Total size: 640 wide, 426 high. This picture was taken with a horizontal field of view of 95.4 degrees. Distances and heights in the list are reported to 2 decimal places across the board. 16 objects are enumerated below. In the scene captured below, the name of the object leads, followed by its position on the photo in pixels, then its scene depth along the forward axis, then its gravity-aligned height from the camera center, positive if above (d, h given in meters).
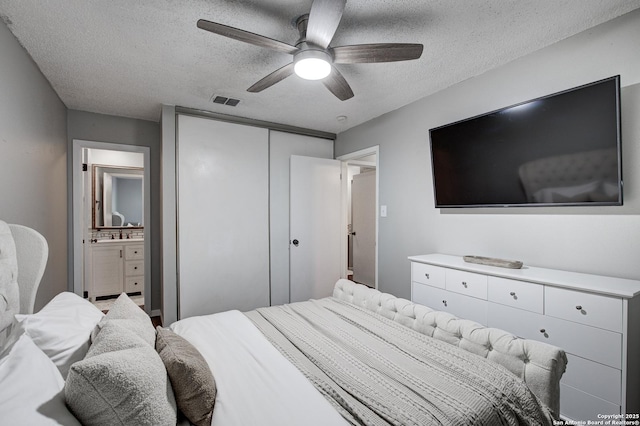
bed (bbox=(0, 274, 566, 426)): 0.83 -0.69
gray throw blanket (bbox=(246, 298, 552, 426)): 1.06 -0.71
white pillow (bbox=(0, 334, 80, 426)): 0.70 -0.48
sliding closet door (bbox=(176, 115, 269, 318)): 3.21 -0.03
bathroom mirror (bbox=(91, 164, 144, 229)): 4.55 +0.29
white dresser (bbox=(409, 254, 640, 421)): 1.50 -0.65
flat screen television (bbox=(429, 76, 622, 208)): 1.73 +0.42
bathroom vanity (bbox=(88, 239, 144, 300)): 4.30 -0.80
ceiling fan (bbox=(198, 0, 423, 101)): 1.48 +0.98
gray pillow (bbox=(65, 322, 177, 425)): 0.81 -0.51
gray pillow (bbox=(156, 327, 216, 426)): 1.03 -0.63
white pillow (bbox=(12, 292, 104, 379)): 1.09 -0.48
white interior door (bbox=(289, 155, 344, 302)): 3.84 -0.19
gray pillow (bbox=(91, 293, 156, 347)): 1.23 -0.49
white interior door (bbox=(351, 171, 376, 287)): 5.27 -0.24
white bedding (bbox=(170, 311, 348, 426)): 1.02 -0.71
